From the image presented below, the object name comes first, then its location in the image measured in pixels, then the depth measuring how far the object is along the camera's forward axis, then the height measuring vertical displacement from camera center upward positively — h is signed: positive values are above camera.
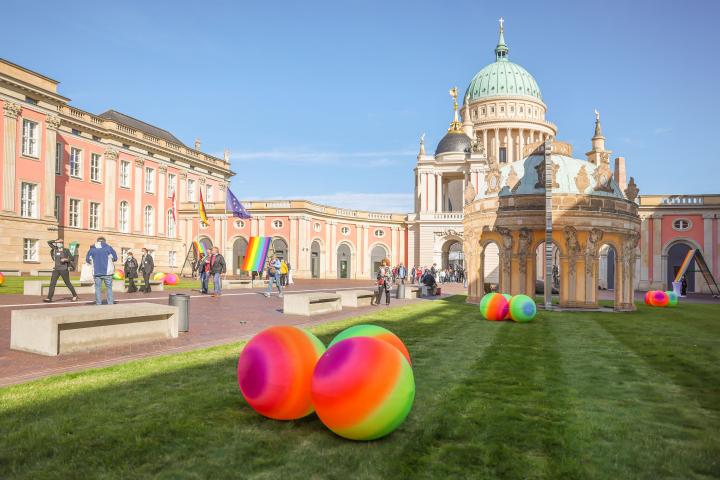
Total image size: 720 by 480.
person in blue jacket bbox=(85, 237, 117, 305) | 15.95 -0.11
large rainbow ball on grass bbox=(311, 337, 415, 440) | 5.22 -1.28
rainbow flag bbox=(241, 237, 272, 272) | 39.78 +0.36
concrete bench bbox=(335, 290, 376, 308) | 22.28 -1.58
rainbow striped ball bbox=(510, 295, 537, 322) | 17.41 -1.55
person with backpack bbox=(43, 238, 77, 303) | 17.89 -0.09
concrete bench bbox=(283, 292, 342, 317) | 18.08 -1.50
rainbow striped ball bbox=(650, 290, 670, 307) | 28.67 -2.03
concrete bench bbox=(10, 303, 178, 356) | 9.60 -1.30
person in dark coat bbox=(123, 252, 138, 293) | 25.42 -0.55
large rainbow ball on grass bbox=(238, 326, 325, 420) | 5.93 -1.28
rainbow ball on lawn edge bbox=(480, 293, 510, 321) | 17.70 -1.53
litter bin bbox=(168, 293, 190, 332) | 12.89 -1.22
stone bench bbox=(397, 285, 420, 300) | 29.60 -1.83
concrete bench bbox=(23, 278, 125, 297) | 21.69 -1.23
